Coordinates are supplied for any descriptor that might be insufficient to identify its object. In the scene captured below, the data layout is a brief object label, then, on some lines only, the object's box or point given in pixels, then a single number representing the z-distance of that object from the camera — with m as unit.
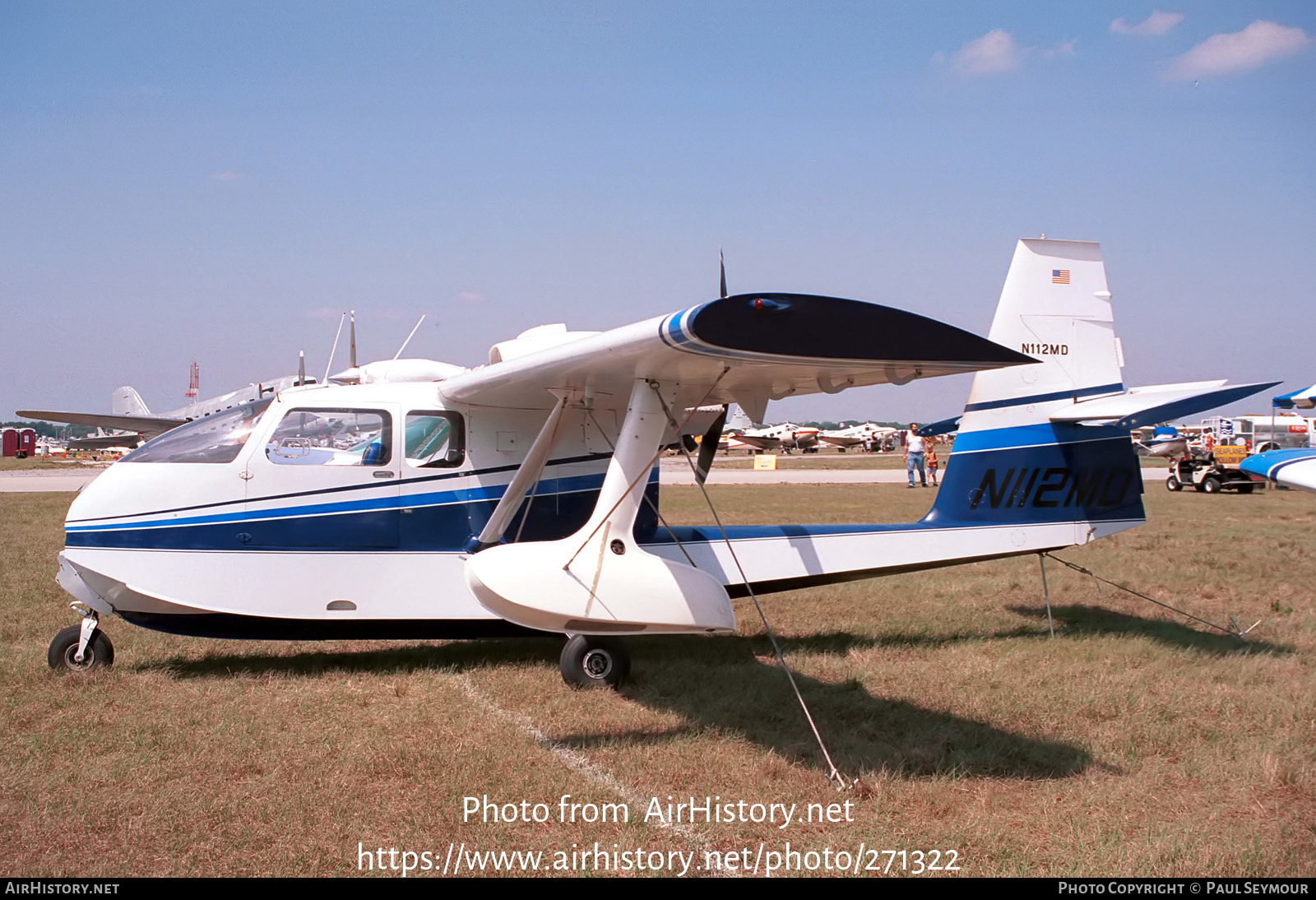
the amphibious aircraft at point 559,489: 4.86
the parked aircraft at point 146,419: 24.97
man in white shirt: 27.09
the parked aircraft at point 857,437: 68.62
